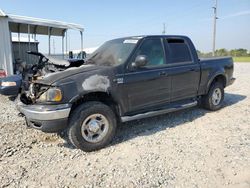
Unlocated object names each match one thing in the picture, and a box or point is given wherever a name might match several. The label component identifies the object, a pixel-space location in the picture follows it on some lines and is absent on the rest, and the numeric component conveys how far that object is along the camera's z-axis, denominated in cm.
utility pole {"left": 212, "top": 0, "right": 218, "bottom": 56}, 2534
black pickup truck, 293
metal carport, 706
